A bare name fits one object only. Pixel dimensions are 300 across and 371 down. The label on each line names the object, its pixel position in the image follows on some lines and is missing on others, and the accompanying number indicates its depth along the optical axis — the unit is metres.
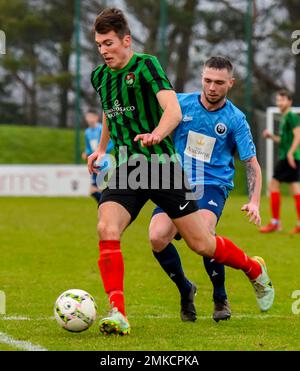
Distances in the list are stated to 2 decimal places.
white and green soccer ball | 10.57
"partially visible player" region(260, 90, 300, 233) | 26.33
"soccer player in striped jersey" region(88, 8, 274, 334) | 10.56
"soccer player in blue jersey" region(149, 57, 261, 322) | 12.06
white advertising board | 45.72
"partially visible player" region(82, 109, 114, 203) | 31.19
